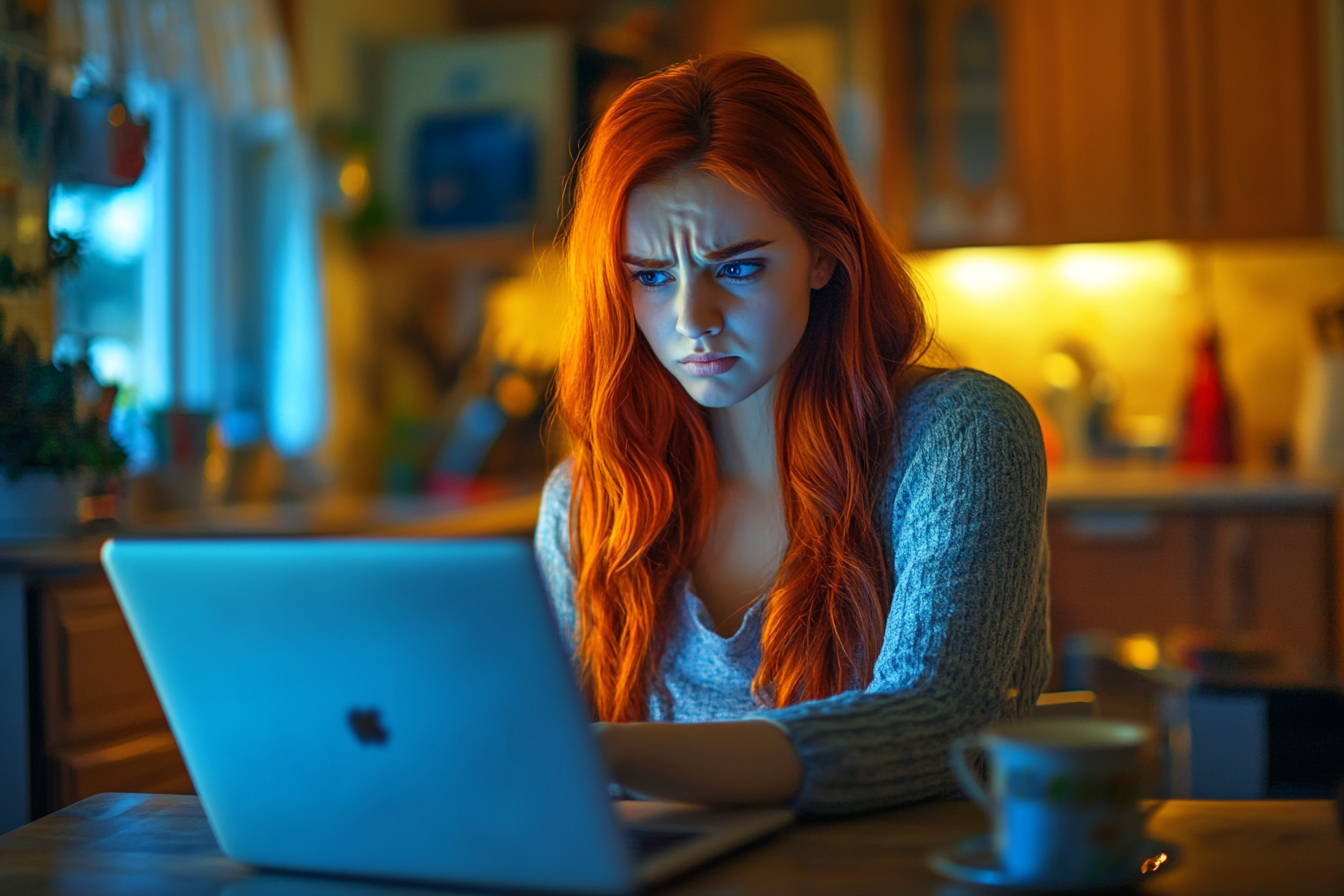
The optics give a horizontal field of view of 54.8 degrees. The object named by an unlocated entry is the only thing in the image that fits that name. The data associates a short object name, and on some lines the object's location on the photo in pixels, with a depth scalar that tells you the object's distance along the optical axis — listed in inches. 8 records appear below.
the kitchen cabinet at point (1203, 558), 122.0
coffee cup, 25.4
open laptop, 25.0
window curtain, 106.4
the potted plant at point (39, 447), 67.9
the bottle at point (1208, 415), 141.3
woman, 40.5
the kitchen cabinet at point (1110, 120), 137.3
